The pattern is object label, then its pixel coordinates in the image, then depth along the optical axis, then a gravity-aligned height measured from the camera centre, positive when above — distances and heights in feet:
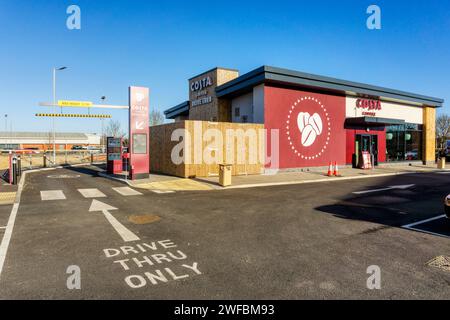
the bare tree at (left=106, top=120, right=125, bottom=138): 228.45 +16.36
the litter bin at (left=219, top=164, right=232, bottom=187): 46.54 -3.85
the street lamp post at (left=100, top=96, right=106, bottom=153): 250.16 +7.26
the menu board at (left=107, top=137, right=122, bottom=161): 63.00 +0.42
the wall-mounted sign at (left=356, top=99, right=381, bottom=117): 83.71 +13.02
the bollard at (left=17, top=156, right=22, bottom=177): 60.72 -3.83
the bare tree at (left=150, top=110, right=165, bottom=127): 213.25 +24.11
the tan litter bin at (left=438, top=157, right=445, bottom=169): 82.73 -3.74
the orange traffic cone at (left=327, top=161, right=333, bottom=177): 63.08 -4.84
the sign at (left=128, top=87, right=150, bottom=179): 51.44 +3.50
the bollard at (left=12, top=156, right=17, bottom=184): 46.80 -2.99
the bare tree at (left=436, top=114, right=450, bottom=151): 240.24 +21.00
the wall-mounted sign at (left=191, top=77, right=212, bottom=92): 82.23 +19.44
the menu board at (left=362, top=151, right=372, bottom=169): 78.74 -2.73
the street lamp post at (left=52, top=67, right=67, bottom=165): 90.99 +21.89
